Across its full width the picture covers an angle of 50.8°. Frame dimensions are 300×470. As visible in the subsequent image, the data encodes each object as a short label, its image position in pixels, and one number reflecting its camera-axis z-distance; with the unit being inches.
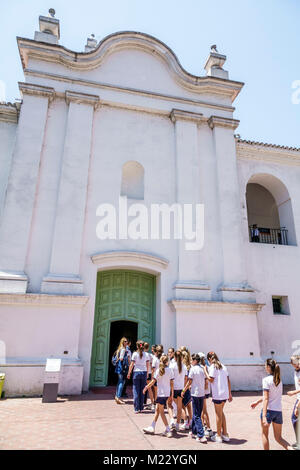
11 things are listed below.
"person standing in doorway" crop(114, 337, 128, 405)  338.6
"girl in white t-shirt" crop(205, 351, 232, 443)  219.0
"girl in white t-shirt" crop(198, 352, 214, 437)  229.9
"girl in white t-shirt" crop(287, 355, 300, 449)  199.5
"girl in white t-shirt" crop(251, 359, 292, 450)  183.0
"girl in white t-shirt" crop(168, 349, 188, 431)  252.5
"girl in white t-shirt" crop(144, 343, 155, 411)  306.0
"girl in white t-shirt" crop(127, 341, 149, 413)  292.0
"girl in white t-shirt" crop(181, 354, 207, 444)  222.5
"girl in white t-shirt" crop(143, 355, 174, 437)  230.1
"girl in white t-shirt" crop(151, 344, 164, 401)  289.5
